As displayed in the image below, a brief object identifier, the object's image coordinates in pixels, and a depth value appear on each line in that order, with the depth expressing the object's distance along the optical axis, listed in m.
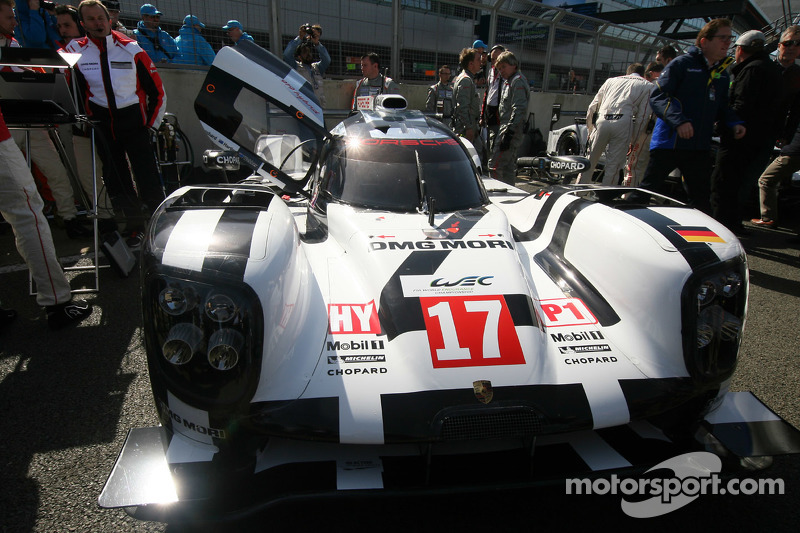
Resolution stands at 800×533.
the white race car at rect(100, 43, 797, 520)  1.55
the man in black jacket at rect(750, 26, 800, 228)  5.17
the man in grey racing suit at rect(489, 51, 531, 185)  5.75
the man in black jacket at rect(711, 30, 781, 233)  4.63
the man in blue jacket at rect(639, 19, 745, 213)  3.94
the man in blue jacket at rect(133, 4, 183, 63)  6.46
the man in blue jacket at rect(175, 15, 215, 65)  6.98
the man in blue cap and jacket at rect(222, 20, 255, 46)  6.55
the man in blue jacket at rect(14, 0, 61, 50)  5.30
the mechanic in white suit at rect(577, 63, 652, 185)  5.68
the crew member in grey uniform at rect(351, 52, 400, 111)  6.96
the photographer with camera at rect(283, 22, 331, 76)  6.48
